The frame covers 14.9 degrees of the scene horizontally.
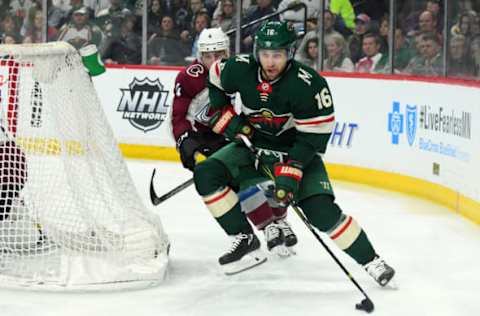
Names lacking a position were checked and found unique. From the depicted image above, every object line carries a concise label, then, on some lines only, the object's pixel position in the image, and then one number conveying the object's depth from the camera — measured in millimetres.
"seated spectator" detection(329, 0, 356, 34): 13351
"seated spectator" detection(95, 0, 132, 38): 15194
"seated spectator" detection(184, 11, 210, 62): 14566
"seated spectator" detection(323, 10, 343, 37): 13515
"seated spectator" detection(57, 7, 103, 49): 15439
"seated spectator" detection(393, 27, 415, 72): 12709
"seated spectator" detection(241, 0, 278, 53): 13924
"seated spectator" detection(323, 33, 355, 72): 13276
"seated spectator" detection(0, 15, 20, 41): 15876
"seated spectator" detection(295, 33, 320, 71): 13692
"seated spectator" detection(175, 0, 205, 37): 14648
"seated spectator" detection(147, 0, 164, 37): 14962
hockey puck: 6348
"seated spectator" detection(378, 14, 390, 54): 12989
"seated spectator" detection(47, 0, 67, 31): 15631
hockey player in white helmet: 7890
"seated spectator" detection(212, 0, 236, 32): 14306
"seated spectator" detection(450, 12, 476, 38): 11692
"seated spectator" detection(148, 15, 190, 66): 14716
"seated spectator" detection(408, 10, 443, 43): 12334
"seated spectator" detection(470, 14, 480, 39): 11461
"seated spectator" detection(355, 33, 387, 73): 12934
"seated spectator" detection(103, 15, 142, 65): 15153
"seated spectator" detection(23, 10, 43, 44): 15808
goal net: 6969
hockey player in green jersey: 6686
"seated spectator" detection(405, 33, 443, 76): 12145
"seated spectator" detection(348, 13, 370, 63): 13207
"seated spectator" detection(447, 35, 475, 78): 11494
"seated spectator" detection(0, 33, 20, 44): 15958
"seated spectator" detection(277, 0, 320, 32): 13603
